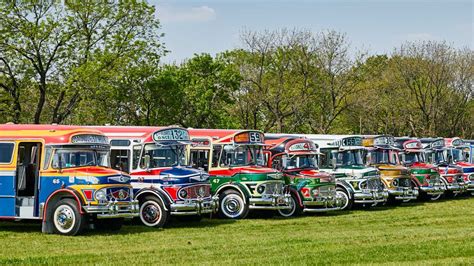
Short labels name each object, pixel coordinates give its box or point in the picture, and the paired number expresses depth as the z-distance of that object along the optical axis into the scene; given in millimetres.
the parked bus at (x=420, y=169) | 32750
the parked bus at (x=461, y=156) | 36375
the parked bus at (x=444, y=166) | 34938
